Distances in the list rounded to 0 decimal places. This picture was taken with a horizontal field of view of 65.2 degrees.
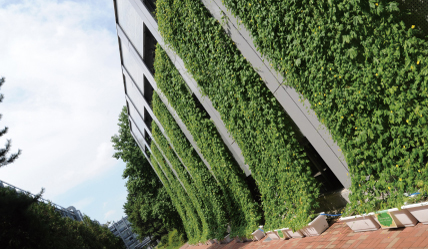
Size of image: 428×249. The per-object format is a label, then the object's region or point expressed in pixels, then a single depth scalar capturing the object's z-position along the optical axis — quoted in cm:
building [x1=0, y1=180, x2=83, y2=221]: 4745
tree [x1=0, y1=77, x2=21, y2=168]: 1097
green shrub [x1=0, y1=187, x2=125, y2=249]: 959
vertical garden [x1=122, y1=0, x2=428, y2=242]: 414
